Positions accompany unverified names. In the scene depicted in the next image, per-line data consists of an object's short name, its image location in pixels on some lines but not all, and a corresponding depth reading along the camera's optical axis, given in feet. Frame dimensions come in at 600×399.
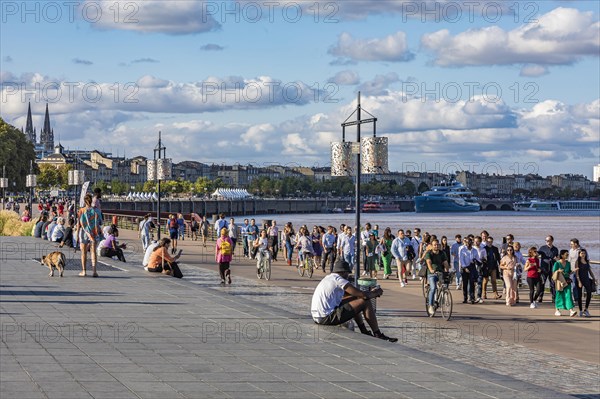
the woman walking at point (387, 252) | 98.17
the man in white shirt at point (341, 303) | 45.06
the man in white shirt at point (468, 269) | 75.87
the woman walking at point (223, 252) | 80.02
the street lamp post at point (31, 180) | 175.83
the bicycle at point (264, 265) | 93.61
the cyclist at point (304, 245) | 98.68
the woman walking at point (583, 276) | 67.72
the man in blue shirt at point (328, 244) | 103.61
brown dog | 66.22
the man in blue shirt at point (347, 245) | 93.09
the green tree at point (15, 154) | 342.23
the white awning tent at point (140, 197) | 554.87
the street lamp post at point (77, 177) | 125.45
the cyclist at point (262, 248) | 94.89
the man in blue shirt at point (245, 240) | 128.42
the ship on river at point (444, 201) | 578.66
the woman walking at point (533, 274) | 74.38
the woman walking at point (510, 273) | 74.00
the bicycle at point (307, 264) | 99.35
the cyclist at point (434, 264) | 64.34
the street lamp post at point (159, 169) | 112.57
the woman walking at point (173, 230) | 132.77
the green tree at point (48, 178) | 507.71
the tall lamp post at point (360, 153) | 59.88
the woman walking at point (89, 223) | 62.59
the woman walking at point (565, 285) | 67.92
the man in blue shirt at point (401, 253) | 90.68
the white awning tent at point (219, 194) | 646.12
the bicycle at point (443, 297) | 64.69
